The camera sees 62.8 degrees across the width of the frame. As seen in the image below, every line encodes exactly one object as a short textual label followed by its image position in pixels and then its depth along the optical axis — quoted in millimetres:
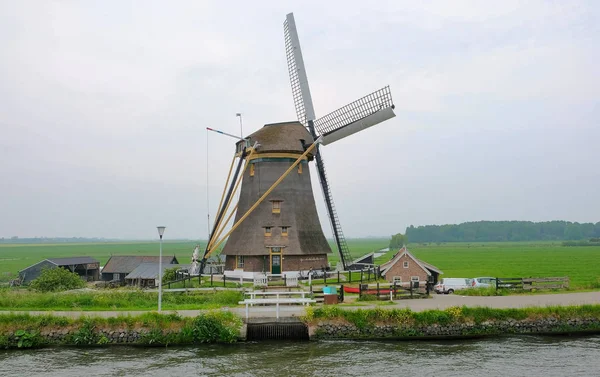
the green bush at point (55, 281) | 29861
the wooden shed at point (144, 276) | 35906
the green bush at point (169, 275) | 31286
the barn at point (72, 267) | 40062
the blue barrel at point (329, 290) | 21866
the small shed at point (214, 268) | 33094
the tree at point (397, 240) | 147325
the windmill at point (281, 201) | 29656
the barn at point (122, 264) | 41500
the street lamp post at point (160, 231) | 19031
